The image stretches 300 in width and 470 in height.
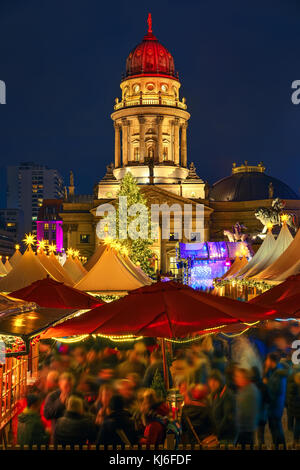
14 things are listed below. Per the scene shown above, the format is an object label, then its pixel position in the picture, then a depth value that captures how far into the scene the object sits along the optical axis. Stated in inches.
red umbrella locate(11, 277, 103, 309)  719.7
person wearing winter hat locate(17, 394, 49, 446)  428.1
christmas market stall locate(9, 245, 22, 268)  1940.5
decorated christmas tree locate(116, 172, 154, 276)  2598.4
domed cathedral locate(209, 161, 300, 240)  3791.8
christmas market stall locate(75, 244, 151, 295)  1016.9
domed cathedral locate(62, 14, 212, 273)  3769.7
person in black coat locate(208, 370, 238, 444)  439.2
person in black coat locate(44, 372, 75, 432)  436.1
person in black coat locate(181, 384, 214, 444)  454.9
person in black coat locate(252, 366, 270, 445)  448.5
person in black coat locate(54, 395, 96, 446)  425.7
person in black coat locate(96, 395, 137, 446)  416.8
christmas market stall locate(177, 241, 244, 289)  1887.3
